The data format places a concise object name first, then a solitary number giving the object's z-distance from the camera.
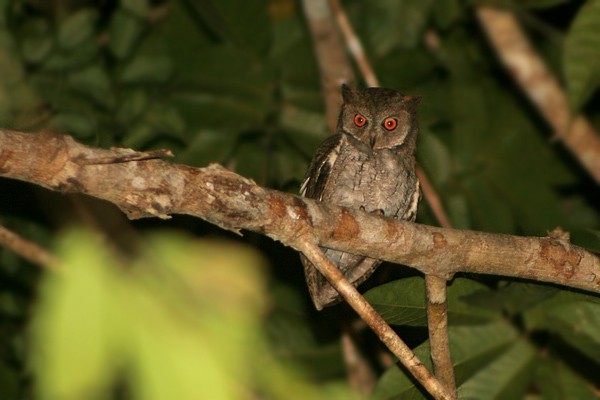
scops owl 7.74
